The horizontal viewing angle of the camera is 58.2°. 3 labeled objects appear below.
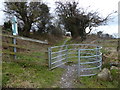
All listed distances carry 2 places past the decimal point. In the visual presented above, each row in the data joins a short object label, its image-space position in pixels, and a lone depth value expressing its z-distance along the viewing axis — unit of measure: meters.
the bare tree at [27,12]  9.09
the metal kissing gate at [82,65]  3.99
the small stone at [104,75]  3.44
